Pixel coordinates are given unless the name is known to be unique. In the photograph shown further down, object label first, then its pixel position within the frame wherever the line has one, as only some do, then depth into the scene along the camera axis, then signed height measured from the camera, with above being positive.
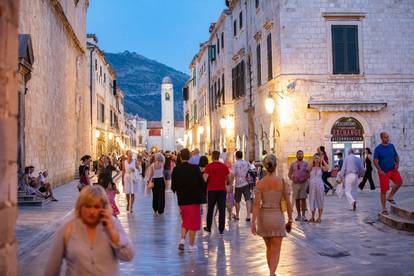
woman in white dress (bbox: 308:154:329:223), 13.18 -0.68
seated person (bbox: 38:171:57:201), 18.89 -0.79
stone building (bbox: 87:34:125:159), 47.69 +5.73
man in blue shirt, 12.71 -0.12
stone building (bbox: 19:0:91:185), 20.31 +3.38
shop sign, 23.50 +1.15
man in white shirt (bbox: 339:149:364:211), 15.34 -0.40
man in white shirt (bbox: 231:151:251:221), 13.59 -0.41
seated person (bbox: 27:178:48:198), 17.66 -0.79
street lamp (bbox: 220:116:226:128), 34.91 +2.30
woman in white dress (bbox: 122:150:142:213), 16.33 -0.48
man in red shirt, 11.91 -0.53
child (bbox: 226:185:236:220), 14.34 -1.03
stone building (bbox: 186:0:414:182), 23.25 +3.35
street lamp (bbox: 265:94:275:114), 23.73 +2.28
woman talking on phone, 3.86 -0.54
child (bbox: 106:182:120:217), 12.68 -0.67
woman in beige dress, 7.22 -0.68
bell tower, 118.06 +9.26
